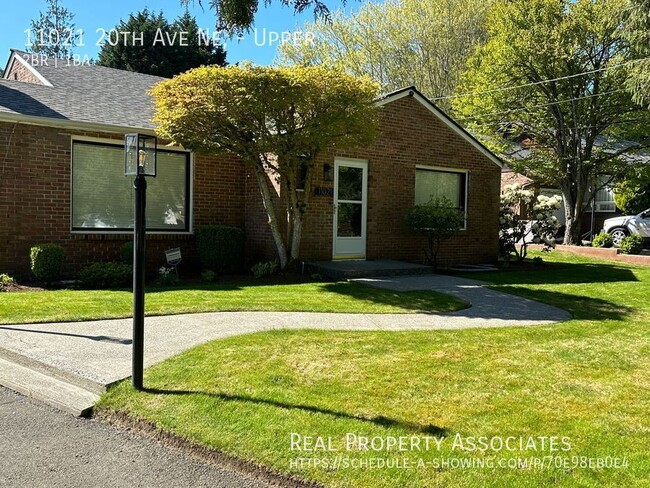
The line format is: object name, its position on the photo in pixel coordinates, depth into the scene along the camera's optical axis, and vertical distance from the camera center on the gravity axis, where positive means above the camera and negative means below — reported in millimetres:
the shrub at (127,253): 10359 -560
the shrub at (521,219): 14484 +340
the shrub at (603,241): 18938 -272
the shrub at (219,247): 11102 -435
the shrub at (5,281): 9106 -999
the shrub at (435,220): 12078 +209
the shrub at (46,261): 9422 -665
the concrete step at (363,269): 10625 -807
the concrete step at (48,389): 4242 -1376
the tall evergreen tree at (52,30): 34562 +12197
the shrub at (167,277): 10143 -990
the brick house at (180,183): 10078 +943
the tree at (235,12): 4781 +1887
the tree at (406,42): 25875 +9070
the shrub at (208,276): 10422 -970
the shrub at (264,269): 10727 -836
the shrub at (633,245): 17078 -351
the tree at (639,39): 11141 +4135
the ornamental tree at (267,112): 9031 +1958
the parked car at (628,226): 19359 +266
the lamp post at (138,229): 4266 -39
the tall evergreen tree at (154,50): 28125 +9037
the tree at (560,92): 17078 +4677
